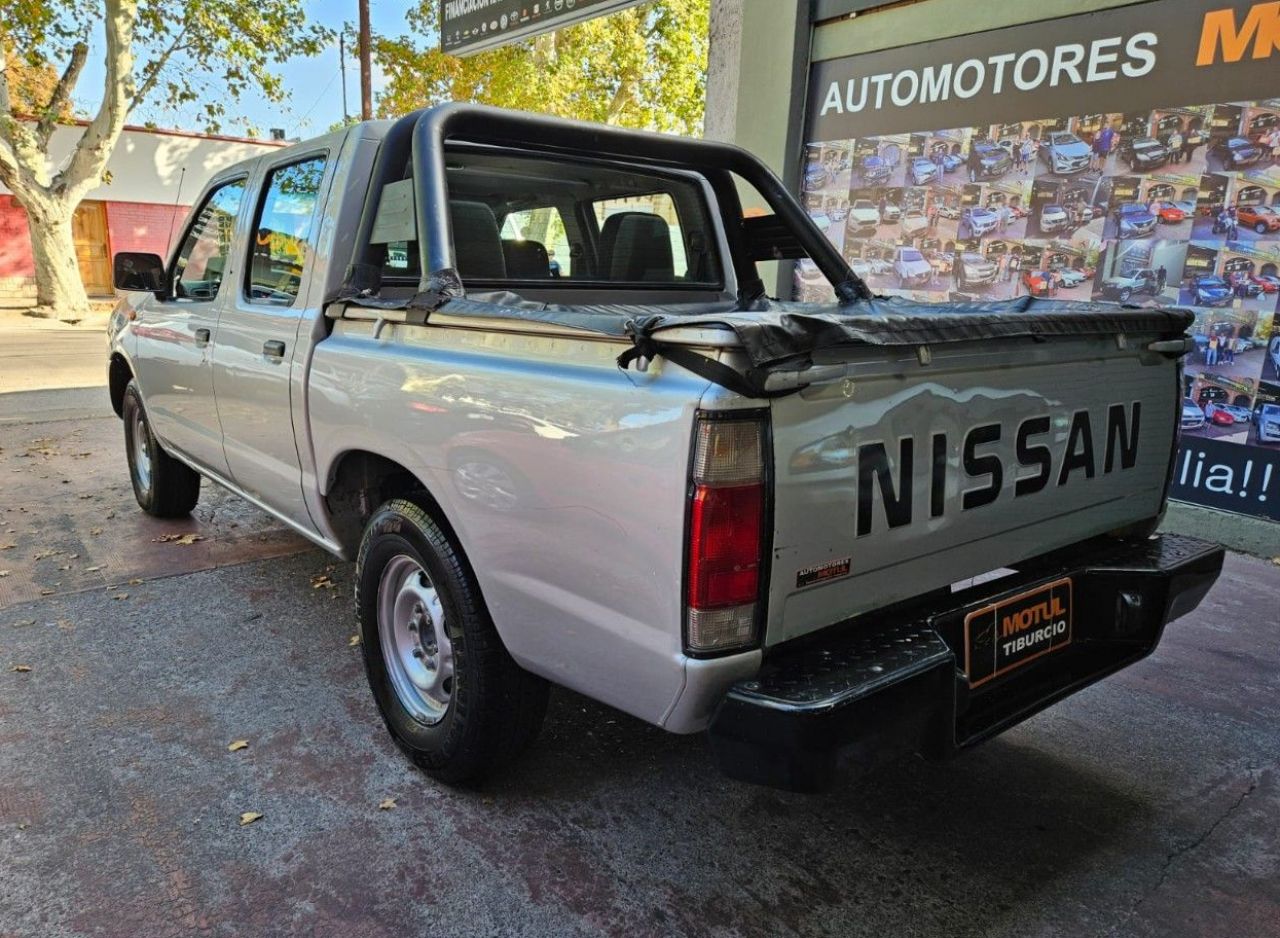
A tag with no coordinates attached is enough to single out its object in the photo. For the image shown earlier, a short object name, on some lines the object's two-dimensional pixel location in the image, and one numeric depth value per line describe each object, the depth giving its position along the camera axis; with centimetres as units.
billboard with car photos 528
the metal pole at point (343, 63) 2306
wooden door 2392
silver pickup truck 186
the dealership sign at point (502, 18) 903
